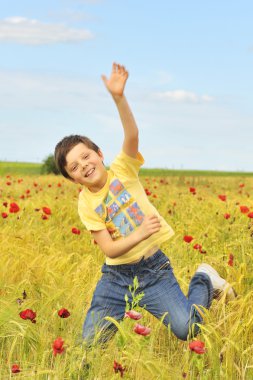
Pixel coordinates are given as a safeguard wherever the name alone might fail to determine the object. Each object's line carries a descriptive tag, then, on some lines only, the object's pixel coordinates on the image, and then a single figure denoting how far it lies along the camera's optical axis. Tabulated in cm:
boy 315
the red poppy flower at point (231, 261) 377
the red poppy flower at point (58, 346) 219
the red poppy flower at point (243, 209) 446
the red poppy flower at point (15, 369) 232
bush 2008
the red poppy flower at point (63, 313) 255
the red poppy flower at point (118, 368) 210
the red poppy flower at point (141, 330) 218
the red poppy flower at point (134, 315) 230
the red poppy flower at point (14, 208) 477
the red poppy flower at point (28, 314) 257
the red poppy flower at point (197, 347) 212
